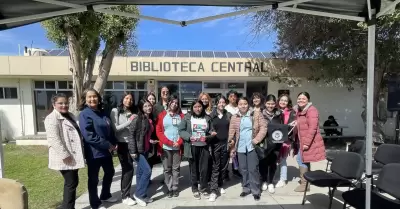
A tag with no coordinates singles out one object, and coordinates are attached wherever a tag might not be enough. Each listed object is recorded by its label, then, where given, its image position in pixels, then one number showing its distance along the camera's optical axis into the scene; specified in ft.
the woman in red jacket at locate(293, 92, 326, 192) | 13.48
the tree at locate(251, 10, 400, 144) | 22.50
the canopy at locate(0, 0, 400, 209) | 8.11
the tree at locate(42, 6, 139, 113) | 18.51
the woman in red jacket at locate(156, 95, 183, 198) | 13.28
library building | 33.35
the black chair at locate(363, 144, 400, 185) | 13.24
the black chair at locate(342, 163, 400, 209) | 9.23
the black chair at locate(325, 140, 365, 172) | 14.72
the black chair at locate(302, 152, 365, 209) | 11.03
